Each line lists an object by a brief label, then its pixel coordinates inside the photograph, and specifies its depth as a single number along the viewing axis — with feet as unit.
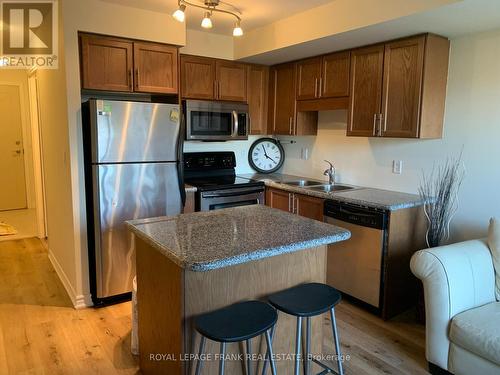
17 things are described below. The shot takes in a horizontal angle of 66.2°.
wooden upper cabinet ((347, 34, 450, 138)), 9.46
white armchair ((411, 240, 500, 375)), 6.72
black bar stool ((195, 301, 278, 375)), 4.94
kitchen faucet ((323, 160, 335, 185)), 12.85
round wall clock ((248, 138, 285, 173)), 14.96
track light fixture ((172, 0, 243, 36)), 7.70
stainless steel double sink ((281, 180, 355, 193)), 11.91
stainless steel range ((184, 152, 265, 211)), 11.93
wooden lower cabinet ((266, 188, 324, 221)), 11.12
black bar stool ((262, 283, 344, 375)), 5.61
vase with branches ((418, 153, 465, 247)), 9.37
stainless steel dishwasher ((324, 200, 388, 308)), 9.62
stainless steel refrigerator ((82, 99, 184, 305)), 9.82
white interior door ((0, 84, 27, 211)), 20.80
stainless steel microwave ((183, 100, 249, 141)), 12.14
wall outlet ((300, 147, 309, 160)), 14.19
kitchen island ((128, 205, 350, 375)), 5.60
